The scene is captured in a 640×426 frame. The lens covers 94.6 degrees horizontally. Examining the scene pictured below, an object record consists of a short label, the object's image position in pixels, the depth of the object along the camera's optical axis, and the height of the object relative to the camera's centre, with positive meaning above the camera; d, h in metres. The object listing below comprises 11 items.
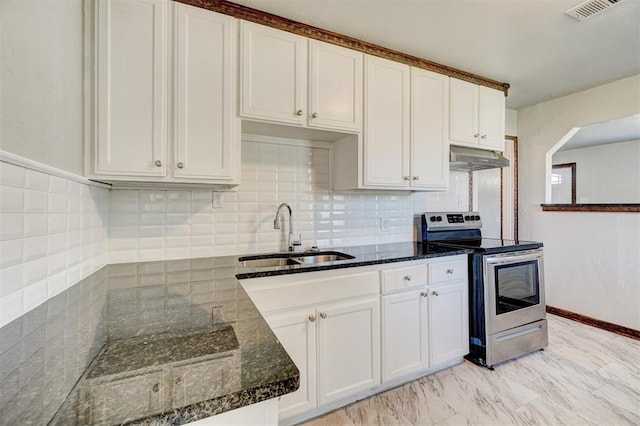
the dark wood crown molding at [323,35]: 1.71 +1.22
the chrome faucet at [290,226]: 2.15 -0.08
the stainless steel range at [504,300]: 2.22 -0.67
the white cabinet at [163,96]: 1.47 +0.63
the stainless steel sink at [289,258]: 2.04 -0.32
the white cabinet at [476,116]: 2.52 +0.89
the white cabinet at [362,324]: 1.61 -0.69
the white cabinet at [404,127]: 2.16 +0.68
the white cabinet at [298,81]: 1.77 +0.87
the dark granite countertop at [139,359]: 0.48 -0.31
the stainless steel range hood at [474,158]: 2.50 +0.50
